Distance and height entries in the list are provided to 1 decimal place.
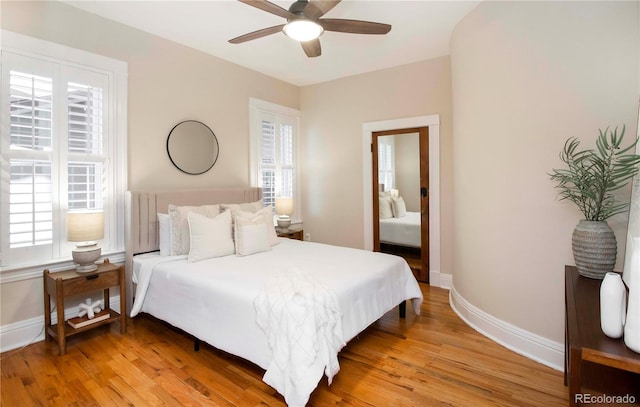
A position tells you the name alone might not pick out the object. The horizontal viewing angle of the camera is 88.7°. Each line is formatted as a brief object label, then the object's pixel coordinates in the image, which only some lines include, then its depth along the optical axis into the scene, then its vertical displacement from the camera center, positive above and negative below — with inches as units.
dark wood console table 41.5 -19.2
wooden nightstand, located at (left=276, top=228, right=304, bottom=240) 178.9 -14.6
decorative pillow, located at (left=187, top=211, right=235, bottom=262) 113.2 -10.4
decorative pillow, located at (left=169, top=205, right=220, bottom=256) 119.3 -8.1
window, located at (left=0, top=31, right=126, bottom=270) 98.1 +21.4
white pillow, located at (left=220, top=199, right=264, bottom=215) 134.9 +0.4
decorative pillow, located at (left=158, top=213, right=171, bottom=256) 120.0 -9.6
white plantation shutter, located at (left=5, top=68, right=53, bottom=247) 98.4 +16.2
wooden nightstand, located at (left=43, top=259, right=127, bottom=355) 96.7 -24.5
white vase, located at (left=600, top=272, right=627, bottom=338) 44.1 -14.1
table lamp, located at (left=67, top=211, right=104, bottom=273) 99.7 -7.5
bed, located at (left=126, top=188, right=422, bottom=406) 72.1 -23.9
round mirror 139.7 +27.5
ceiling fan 88.5 +54.5
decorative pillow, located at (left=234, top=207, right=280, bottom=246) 126.8 -3.8
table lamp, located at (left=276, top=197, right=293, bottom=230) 177.9 -1.0
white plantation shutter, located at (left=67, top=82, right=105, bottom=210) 110.3 +22.1
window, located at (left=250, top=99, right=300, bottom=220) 176.2 +32.9
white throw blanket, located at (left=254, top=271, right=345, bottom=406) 69.3 -28.9
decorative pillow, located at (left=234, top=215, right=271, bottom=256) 120.0 -10.7
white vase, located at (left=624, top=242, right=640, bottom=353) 41.0 -13.8
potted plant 68.0 -0.5
